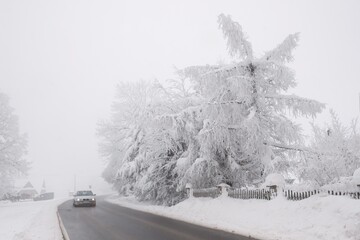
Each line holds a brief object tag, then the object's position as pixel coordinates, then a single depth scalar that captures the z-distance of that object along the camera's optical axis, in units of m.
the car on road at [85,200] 30.40
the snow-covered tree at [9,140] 32.84
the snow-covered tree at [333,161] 16.84
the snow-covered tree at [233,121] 16.89
